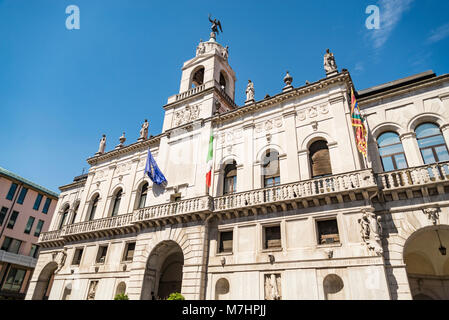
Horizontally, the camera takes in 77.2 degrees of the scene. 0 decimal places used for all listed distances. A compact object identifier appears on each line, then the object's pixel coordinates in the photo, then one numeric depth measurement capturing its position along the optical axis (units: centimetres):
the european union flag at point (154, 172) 2148
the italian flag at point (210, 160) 1959
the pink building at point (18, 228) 3472
